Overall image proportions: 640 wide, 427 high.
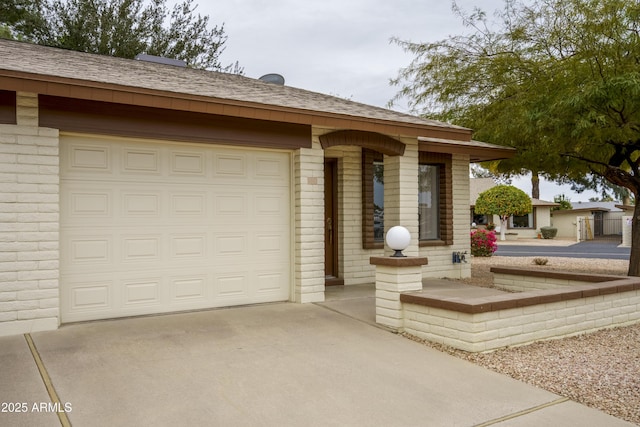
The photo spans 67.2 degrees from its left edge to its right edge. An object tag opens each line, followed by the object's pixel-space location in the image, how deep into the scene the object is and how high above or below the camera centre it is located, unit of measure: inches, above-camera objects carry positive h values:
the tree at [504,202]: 1064.8 +41.9
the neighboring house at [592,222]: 1343.5 -6.8
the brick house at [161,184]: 210.7 +20.5
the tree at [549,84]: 335.6 +118.1
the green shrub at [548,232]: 1269.7 -32.3
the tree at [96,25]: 649.6 +273.7
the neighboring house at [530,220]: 1360.7 -0.5
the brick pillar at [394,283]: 229.3 -30.4
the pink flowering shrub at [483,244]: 690.8 -34.1
